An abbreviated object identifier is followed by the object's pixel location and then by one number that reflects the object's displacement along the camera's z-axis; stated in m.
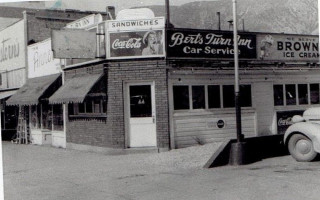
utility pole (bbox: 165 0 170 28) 23.23
